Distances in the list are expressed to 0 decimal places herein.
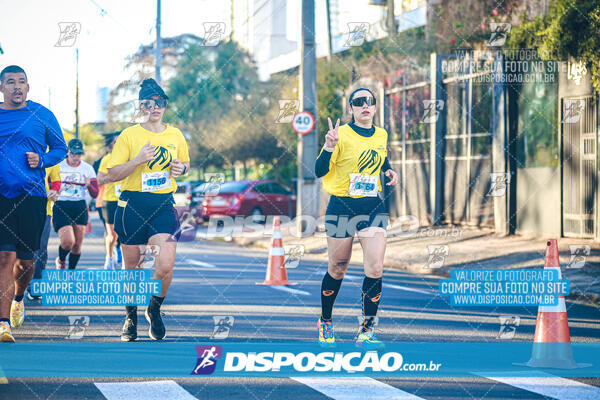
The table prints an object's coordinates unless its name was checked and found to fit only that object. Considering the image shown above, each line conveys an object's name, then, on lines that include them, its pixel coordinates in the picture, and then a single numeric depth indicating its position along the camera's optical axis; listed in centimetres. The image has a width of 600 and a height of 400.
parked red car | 2700
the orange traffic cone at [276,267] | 1216
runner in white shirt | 1078
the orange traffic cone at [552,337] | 640
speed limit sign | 1864
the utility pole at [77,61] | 1115
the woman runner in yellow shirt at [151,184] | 698
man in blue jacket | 700
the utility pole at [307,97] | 1928
